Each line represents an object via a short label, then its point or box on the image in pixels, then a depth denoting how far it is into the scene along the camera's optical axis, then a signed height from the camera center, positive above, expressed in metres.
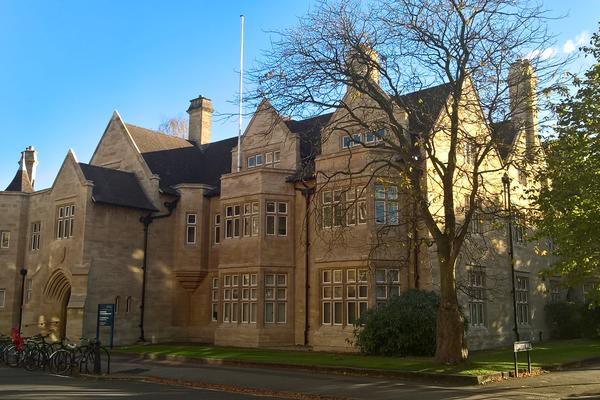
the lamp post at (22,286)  32.73 +0.84
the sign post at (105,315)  26.06 -0.58
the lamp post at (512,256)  25.84 +2.09
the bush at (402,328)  20.58 -0.88
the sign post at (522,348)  15.63 -1.19
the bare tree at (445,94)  17.16 +6.18
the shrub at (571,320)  30.12 -0.91
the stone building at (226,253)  24.03 +2.23
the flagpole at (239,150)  30.10 +7.54
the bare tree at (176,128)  55.09 +15.71
